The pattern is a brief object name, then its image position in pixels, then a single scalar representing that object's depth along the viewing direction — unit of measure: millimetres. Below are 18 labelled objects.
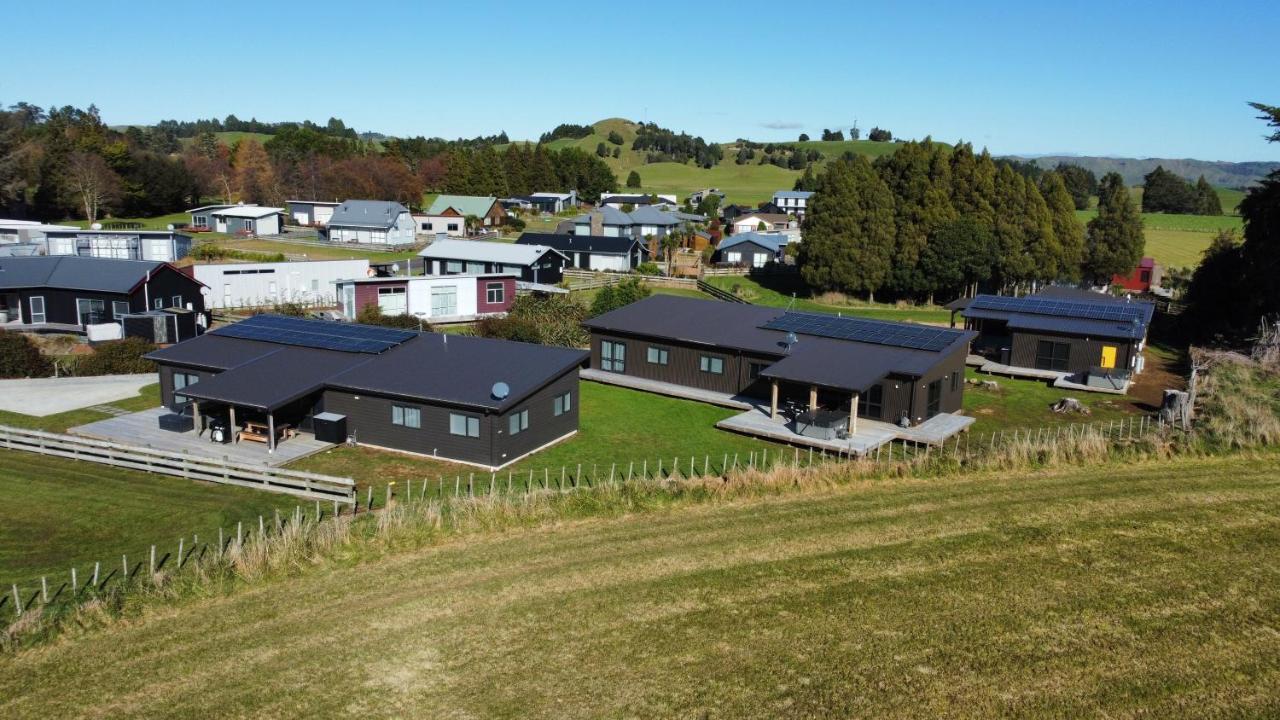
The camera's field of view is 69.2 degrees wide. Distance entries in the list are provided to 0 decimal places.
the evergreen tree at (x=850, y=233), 60406
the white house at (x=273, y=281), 50406
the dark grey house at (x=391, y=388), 26312
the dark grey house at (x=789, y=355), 31047
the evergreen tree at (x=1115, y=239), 67625
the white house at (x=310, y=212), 97000
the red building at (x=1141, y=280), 70125
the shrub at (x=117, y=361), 35812
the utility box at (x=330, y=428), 27438
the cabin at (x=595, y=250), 75500
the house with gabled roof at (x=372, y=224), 82625
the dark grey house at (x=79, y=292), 43094
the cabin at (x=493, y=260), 62531
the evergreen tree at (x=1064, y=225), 65500
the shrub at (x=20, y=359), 34438
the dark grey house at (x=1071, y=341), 39219
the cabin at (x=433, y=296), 49000
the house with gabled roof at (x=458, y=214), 94438
